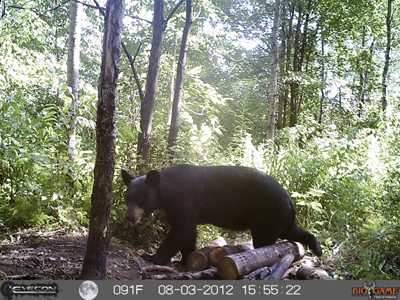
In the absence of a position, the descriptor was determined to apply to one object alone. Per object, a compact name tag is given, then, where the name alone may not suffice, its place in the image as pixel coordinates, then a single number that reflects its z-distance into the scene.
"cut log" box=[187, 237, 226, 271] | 3.56
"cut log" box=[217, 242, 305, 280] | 3.08
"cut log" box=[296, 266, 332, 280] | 3.37
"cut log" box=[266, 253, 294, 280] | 3.22
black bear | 3.63
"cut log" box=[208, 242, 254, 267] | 3.51
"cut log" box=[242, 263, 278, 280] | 3.15
